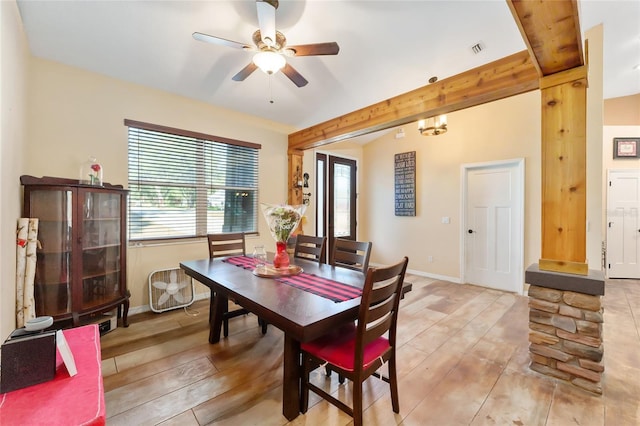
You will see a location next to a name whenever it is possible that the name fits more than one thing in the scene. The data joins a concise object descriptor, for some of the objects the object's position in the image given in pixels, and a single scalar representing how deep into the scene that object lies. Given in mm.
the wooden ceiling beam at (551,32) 1416
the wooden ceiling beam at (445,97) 2295
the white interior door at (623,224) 4637
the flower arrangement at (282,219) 2068
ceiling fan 1972
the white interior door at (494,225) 4043
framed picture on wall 4617
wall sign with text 5195
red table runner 1644
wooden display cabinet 2361
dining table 1322
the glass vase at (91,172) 2662
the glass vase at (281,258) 2205
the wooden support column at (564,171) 1944
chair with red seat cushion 1363
